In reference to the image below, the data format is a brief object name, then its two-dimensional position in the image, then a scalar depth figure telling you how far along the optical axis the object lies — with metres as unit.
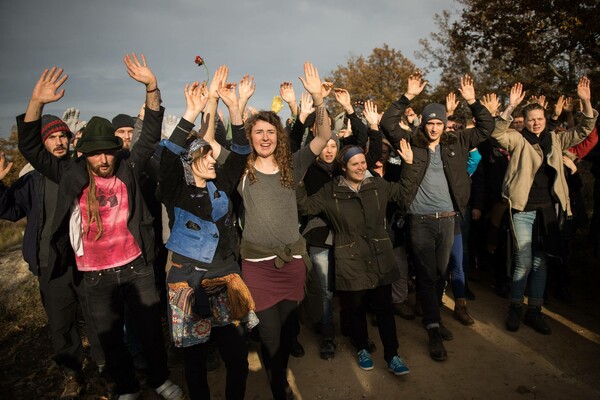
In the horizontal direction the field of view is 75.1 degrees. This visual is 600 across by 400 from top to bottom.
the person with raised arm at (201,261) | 2.82
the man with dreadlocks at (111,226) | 3.07
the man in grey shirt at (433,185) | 4.12
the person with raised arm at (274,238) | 3.13
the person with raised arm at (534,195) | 4.39
